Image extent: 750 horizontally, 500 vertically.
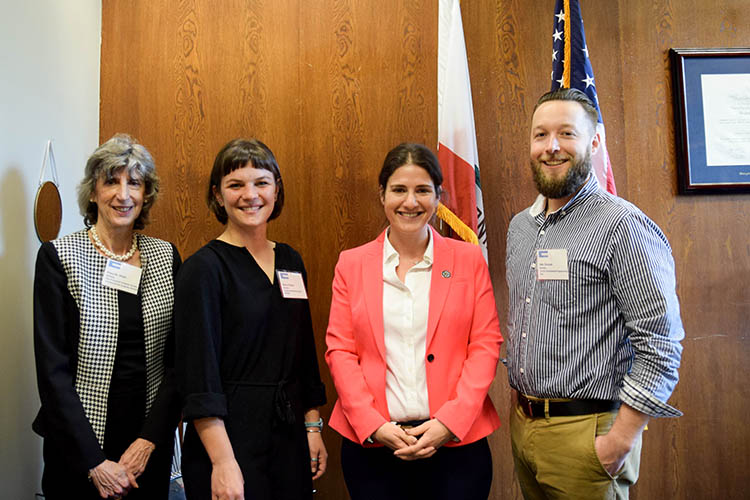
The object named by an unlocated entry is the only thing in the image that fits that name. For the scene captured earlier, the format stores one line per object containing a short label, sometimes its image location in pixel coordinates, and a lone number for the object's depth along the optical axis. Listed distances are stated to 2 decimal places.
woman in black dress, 1.48
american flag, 2.26
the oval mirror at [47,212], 2.08
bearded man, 1.39
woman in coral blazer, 1.55
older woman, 1.57
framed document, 2.58
